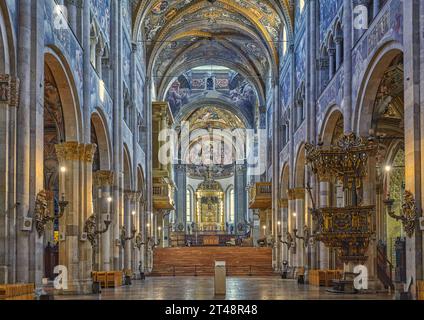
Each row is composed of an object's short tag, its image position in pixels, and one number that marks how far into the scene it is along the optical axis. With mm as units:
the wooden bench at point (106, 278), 28508
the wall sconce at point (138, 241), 39969
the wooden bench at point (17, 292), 14734
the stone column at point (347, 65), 24359
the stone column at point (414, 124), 16906
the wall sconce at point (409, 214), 16944
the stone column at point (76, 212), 23859
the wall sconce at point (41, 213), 17438
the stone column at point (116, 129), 31438
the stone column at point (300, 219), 36719
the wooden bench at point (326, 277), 27031
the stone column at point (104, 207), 29391
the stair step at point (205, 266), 45281
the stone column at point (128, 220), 36312
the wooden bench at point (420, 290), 16188
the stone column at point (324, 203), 28781
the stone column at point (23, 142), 16734
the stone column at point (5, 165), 16156
